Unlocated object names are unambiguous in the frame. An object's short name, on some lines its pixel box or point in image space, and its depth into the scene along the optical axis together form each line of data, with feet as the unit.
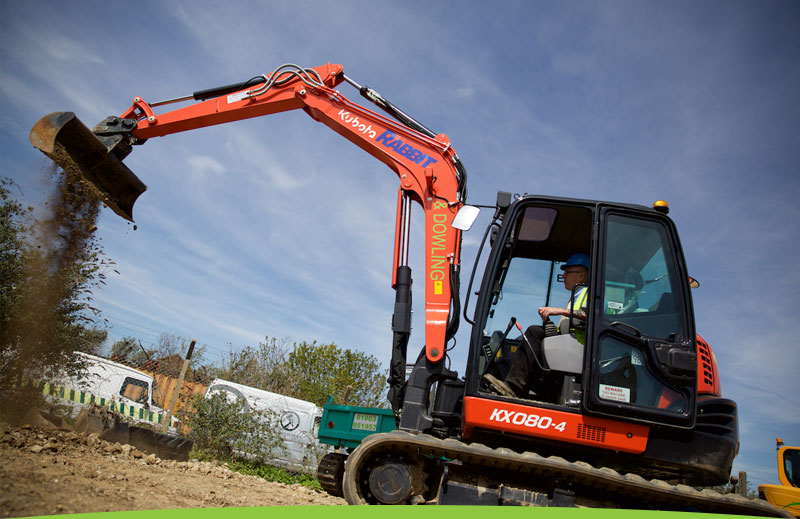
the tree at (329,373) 63.67
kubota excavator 12.97
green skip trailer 19.47
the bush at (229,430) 35.29
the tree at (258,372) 65.05
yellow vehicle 22.93
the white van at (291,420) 39.32
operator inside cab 14.32
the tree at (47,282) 21.06
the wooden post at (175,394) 33.63
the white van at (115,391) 28.86
